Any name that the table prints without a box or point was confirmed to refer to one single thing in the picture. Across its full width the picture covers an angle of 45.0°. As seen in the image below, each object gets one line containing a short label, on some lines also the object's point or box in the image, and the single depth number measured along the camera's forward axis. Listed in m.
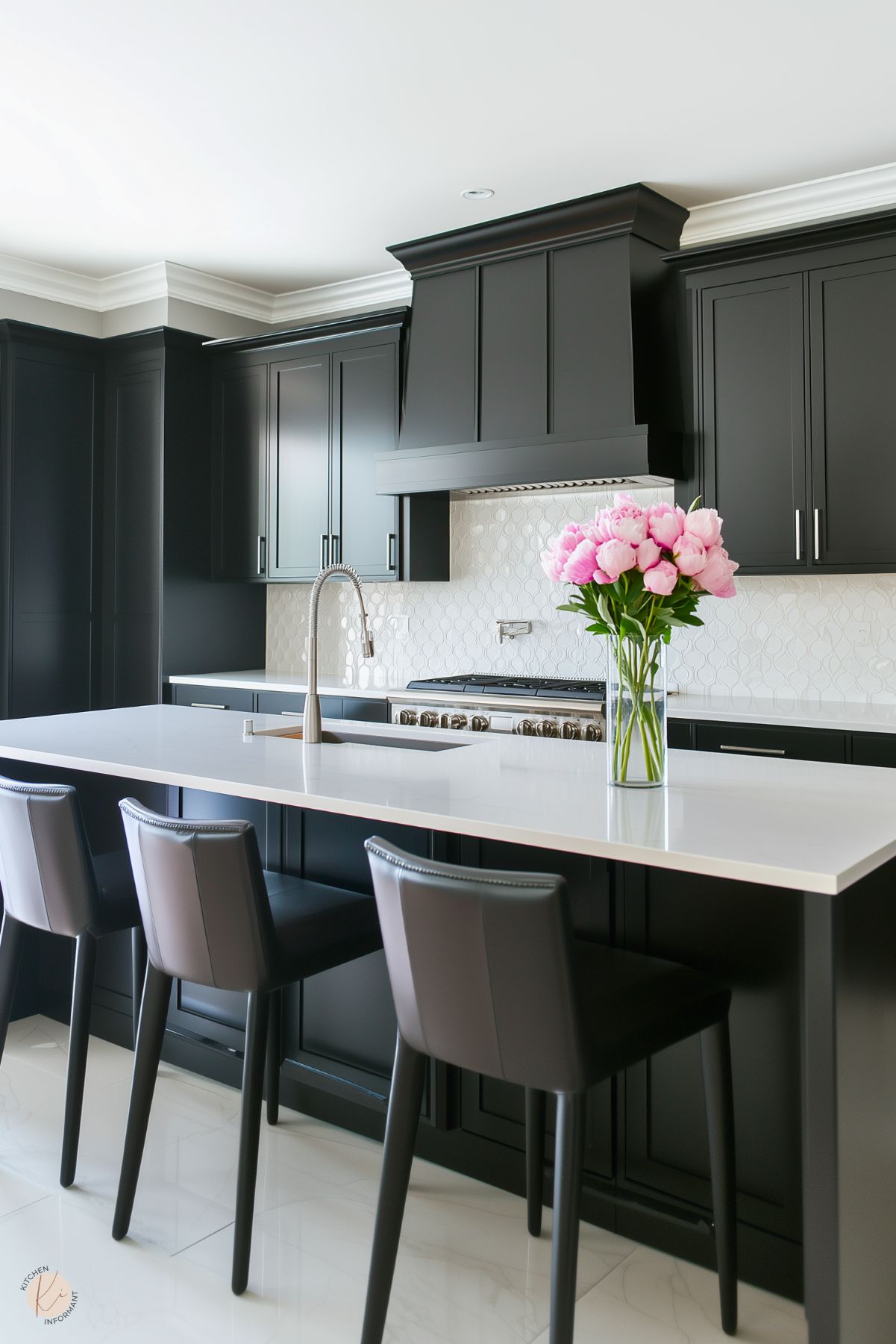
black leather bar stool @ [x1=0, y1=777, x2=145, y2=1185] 2.32
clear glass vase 2.07
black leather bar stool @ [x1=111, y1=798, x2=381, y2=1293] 1.98
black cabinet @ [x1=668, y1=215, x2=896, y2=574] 3.50
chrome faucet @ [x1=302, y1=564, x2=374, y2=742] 2.72
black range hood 3.88
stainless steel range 3.83
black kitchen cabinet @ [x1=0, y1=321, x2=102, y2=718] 4.78
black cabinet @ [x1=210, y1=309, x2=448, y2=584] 4.64
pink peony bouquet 1.96
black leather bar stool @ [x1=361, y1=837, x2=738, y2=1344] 1.55
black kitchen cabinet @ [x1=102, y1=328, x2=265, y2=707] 4.97
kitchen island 1.53
